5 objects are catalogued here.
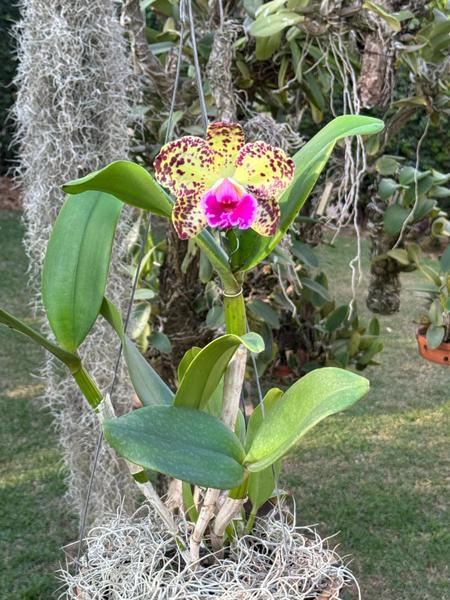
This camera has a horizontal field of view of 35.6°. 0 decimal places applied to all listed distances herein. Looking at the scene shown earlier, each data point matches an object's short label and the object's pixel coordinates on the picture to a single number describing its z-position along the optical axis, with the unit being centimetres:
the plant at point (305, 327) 179
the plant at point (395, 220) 181
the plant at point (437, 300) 213
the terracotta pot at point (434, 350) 247
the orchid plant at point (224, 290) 50
